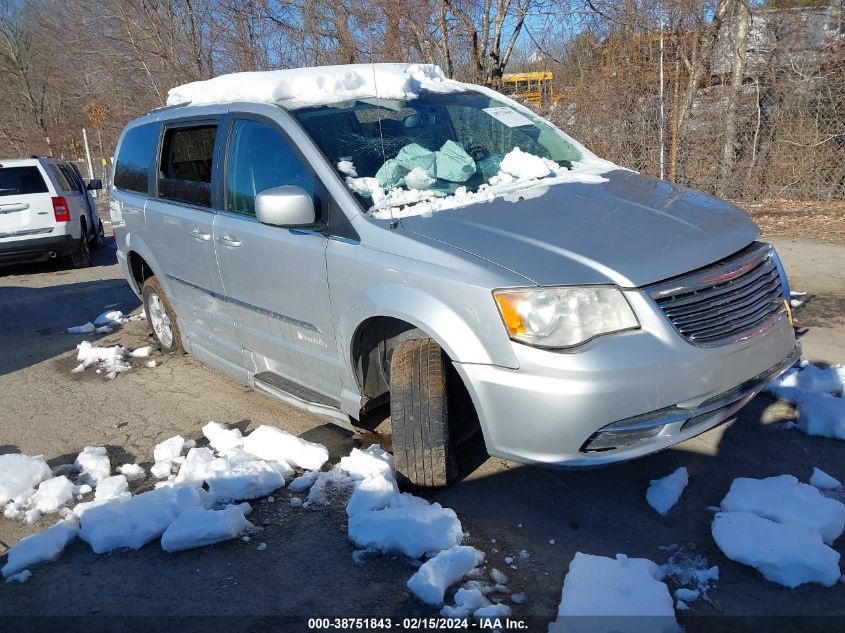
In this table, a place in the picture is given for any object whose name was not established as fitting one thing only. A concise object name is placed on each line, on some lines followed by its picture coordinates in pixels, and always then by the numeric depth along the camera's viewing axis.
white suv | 10.41
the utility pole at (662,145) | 10.01
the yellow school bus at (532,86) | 11.25
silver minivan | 2.81
